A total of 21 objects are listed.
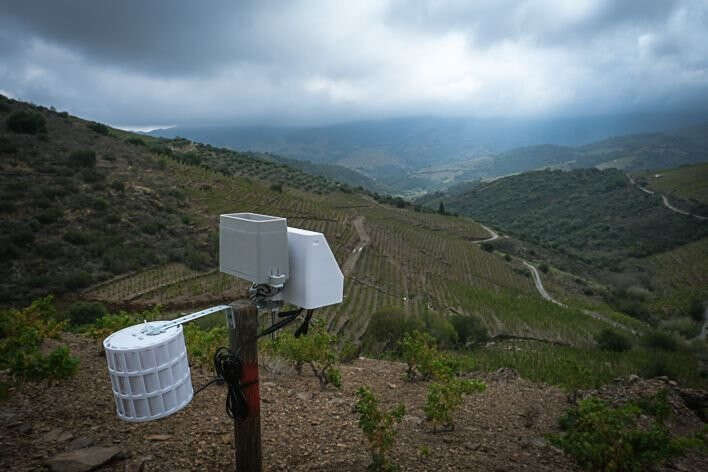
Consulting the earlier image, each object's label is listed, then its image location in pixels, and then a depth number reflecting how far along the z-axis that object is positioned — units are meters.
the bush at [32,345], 4.90
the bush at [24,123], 31.25
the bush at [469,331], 21.52
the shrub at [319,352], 6.38
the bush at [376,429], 3.65
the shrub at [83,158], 30.47
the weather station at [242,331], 2.79
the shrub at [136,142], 46.42
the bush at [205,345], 6.18
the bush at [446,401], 4.90
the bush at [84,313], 15.51
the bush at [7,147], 27.52
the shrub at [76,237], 22.31
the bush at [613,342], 22.62
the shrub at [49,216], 22.69
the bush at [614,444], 3.59
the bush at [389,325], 18.11
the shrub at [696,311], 42.34
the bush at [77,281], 19.23
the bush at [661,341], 24.66
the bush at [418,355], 6.90
